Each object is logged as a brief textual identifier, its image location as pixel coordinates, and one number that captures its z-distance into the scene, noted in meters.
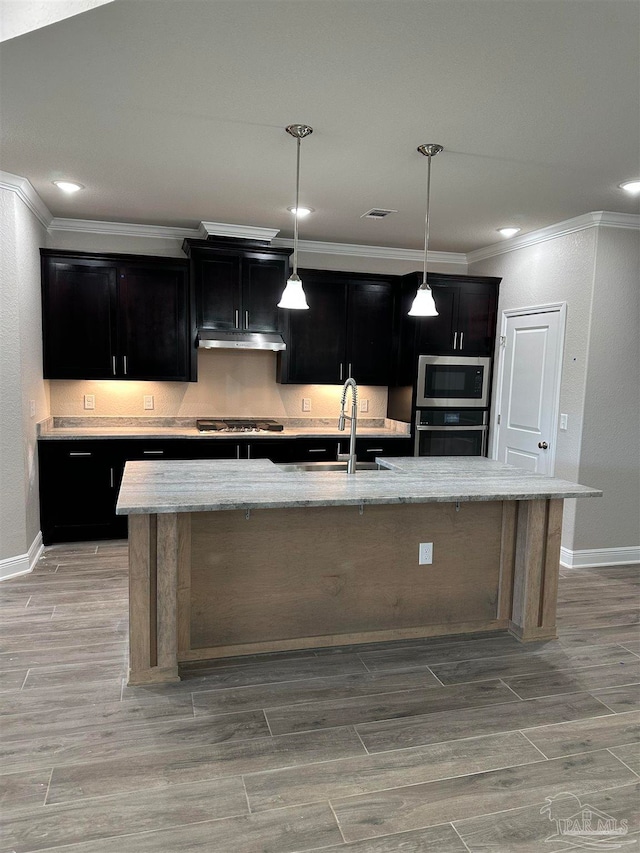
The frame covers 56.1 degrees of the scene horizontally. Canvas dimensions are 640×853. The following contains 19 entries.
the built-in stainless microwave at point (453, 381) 5.55
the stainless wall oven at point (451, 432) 5.59
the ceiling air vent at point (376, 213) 4.42
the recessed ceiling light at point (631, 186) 3.60
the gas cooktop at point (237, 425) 5.25
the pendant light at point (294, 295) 3.20
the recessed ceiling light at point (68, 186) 4.00
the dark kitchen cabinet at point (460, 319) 5.54
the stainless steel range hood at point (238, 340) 5.07
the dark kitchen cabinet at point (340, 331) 5.52
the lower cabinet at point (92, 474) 4.75
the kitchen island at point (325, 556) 2.77
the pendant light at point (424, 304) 3.32
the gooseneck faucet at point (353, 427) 3.22
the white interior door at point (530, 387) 4.84
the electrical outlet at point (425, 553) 3.26
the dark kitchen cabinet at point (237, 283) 5.10
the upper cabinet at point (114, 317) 4.94
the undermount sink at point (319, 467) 3.57
